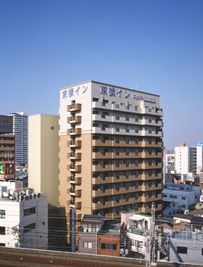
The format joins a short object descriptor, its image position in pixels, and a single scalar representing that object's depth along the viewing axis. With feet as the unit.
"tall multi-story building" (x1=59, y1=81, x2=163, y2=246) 105.29
